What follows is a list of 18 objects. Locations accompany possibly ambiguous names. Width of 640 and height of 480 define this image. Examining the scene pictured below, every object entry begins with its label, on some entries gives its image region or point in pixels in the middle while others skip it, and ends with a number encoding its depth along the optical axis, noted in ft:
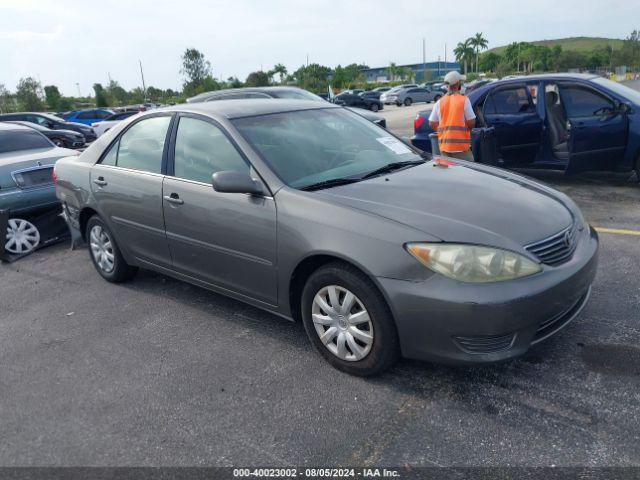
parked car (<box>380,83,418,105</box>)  142.82
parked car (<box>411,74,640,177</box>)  22.54
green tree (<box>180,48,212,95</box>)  258.78
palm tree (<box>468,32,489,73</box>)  395.96
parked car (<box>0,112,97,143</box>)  61.21
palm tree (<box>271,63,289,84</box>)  324.39
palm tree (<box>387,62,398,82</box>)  361.51
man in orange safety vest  21.12
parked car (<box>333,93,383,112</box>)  128.06
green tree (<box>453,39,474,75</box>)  399.30
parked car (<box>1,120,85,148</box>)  51.19
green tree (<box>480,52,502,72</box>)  389.80
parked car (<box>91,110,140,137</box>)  64.54
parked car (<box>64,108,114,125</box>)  80.53
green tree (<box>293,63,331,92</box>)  233.80
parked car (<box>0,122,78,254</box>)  20.42
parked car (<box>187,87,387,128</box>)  39.42
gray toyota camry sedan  8.98
